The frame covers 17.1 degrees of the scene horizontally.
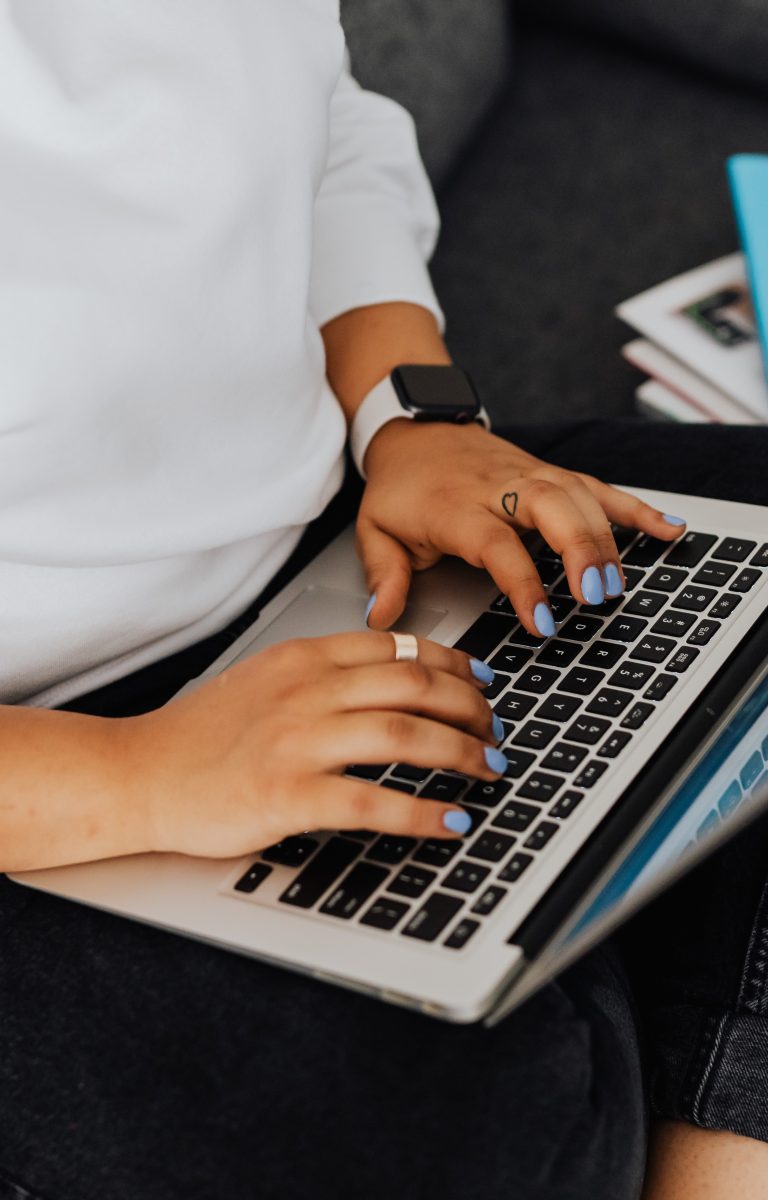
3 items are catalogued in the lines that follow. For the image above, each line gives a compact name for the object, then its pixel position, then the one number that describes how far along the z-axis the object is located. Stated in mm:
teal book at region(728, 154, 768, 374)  1795
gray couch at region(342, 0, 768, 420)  1977
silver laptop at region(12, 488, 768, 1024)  1150
